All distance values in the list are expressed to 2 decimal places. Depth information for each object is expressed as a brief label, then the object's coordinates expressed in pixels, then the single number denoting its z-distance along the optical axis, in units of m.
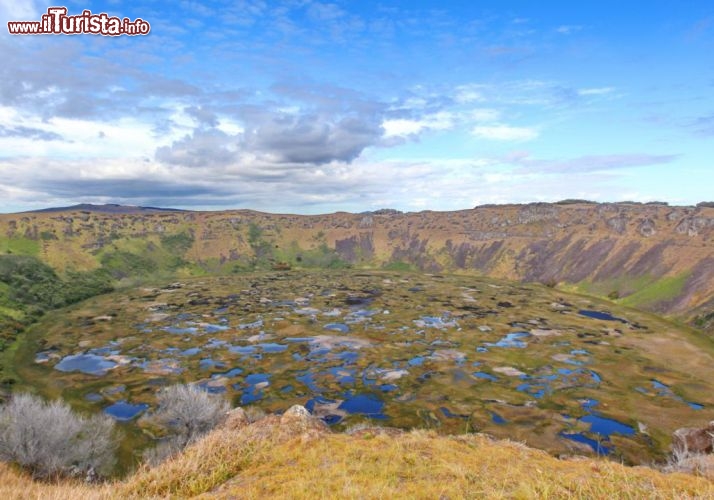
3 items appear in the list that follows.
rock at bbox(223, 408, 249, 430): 41.66
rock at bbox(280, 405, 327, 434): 36.41
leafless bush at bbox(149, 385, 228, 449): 57.91
